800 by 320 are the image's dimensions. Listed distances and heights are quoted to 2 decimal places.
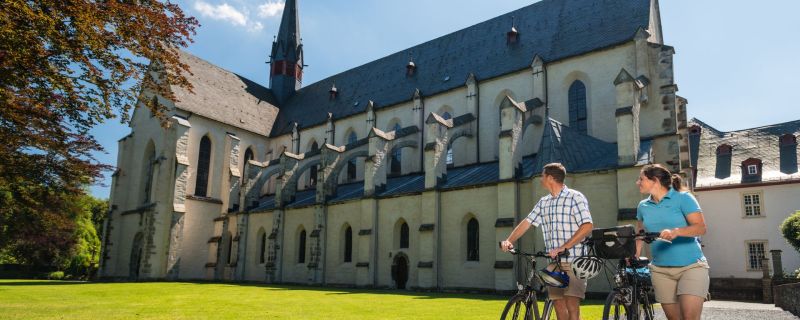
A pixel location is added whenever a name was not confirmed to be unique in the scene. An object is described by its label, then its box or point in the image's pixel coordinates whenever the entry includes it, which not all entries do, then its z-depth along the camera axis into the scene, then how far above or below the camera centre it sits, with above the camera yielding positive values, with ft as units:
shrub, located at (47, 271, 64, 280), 151.94 -7.43
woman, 16.93 +0.57
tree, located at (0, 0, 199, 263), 31.78 +11.54
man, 18.49 +1.13
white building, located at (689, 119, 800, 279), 98.89 +12.35
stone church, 73.00 +16.21
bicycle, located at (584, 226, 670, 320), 18.84 -0.87
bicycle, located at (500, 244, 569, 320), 17.69 -1.33
